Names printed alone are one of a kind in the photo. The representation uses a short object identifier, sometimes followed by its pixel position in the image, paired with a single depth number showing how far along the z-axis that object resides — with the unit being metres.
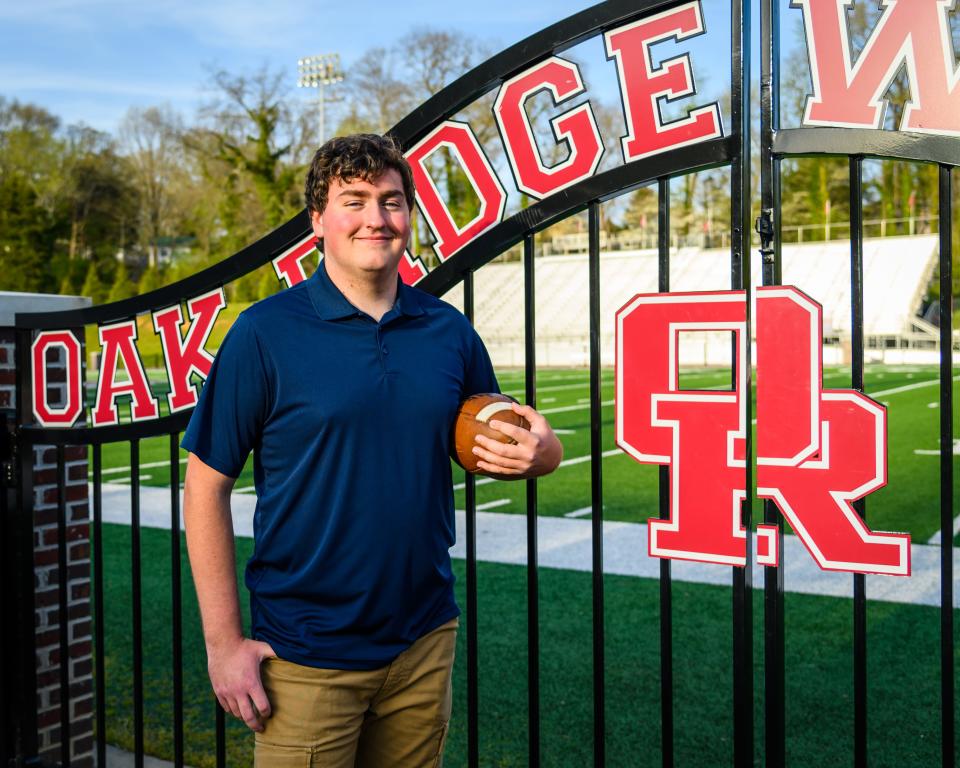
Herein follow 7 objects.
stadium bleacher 37.22
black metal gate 2.35
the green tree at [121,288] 41.08
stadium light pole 41.06
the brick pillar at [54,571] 3.74
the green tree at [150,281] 41.65
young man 2.05
